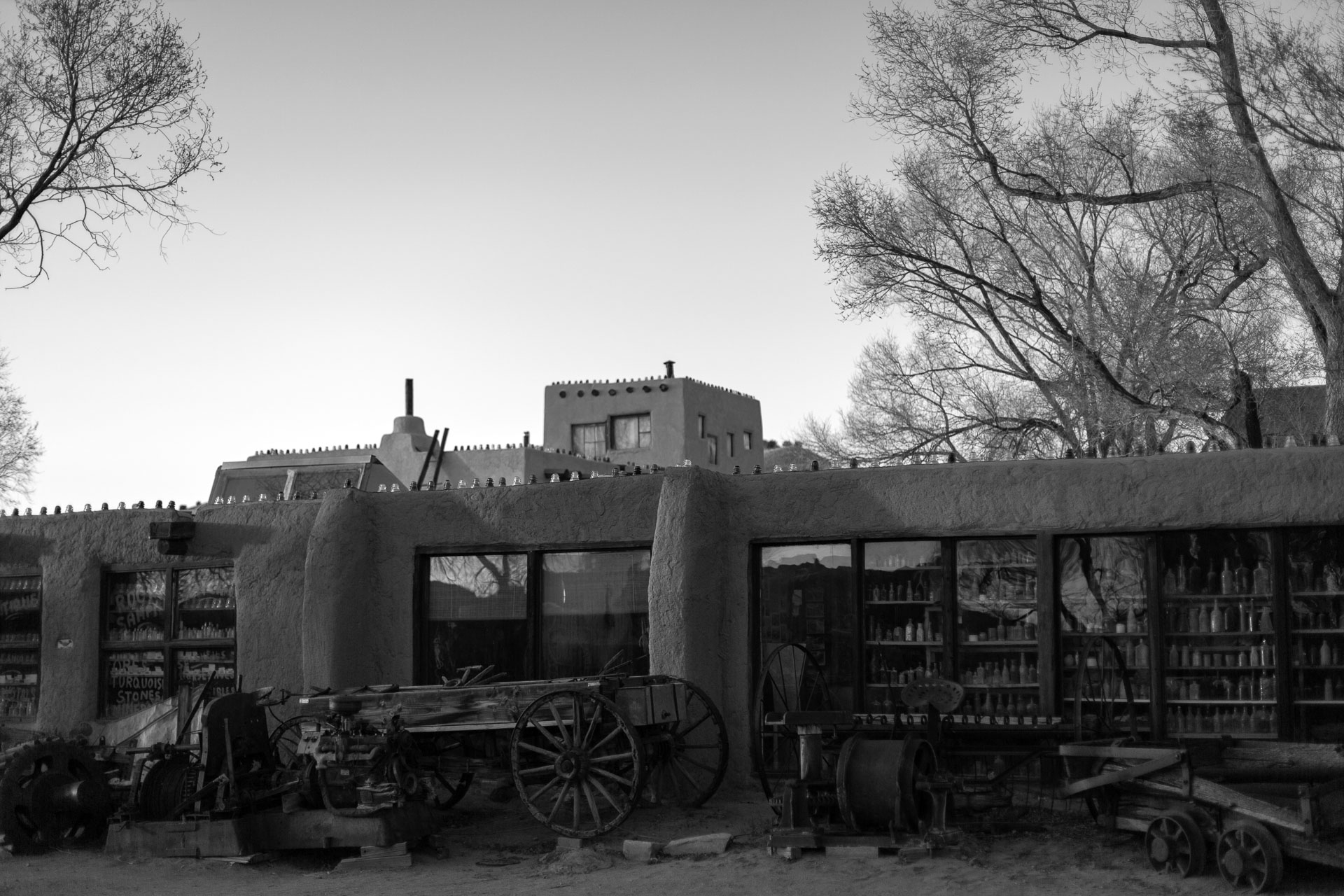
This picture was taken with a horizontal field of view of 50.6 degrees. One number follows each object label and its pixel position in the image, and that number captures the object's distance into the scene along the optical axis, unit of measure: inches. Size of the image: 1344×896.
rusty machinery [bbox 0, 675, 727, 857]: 426.9
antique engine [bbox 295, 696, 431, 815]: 423.5
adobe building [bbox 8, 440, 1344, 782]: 444.1
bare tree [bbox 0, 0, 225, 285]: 664.4
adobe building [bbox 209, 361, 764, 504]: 1366.9
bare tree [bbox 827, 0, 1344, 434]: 640.4
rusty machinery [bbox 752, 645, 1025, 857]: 384.2
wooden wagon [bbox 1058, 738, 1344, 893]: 331.3
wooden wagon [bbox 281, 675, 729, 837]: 427.8
